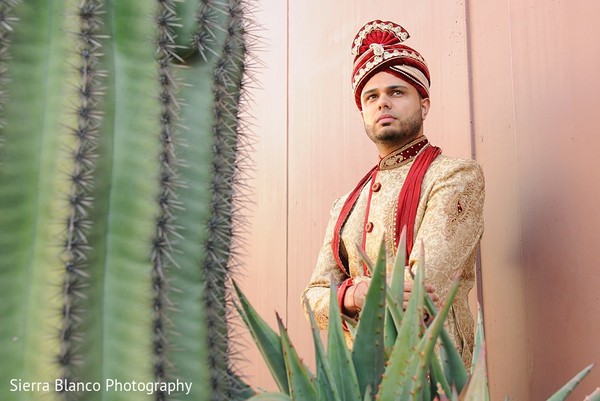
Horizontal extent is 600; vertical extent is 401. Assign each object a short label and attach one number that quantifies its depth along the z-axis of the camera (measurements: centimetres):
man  156
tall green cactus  95
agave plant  90
